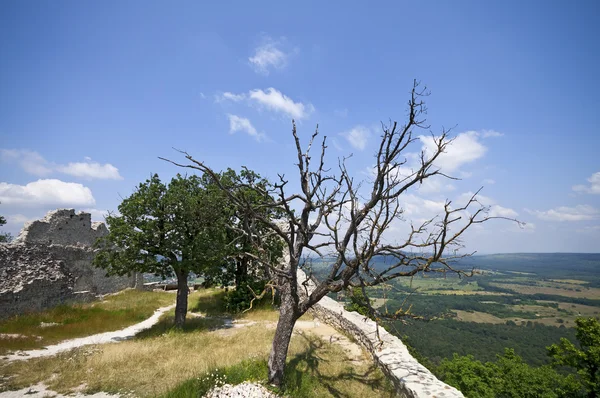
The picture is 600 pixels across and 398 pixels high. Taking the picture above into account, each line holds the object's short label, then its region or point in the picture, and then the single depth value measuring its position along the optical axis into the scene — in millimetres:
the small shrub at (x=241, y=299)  19297
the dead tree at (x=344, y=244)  6297
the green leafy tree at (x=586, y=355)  16439
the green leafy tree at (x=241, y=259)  18392
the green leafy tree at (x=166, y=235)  13977
